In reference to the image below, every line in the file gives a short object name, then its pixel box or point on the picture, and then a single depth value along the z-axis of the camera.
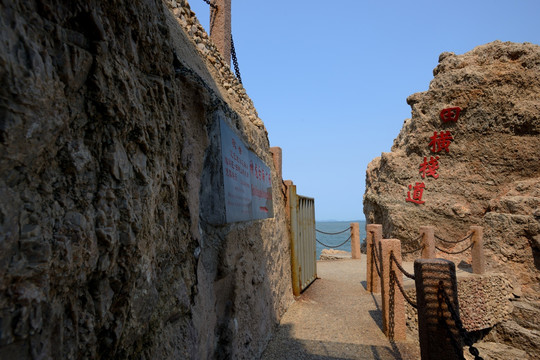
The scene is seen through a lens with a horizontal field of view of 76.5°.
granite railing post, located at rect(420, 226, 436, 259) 6.98
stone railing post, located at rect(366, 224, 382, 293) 6.80
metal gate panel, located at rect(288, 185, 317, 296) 6.29
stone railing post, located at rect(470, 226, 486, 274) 7.14
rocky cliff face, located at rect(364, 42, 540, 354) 8.05
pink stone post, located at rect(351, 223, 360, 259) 11.82
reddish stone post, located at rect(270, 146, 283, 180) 5.95
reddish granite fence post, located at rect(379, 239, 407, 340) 4.56
